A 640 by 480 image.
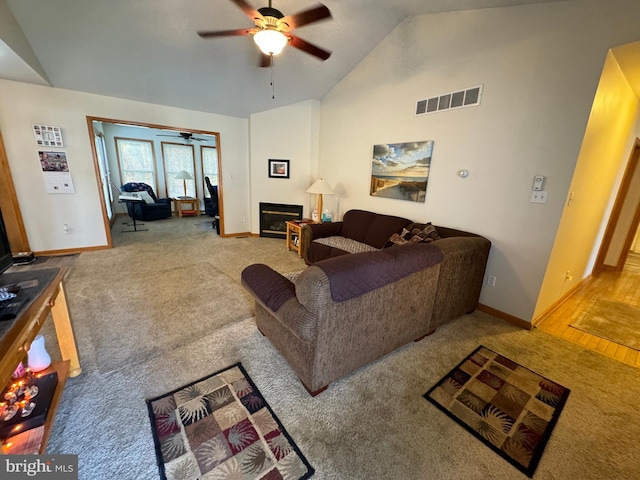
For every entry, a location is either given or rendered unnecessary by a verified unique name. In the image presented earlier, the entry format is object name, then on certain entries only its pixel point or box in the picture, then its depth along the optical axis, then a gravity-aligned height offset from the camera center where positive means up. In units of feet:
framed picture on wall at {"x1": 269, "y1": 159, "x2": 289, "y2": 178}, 16.35 +0.64
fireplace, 16.78 -2.50
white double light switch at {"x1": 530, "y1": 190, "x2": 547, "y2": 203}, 7.15 -0.16
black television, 4.32 -1.47
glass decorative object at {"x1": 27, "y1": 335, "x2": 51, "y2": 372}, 4.76 -3.49
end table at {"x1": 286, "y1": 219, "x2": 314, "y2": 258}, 13.25 -3.08
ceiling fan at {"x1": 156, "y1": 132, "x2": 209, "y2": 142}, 21.12 +3.24
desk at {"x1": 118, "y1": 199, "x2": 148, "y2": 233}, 18.07 -2.65
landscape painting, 9.95 +0.58
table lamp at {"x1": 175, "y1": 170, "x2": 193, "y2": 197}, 24.53 -0.19
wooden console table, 3.08 -2.21
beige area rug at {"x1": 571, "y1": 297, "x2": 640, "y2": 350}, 7.64 -4.11
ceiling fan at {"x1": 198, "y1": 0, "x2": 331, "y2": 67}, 6.00 +3.74
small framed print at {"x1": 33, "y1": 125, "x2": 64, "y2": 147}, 11.35 +1.42
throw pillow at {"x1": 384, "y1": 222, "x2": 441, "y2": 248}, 8.19 -1.67
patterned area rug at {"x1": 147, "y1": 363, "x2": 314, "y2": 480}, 3.84 -4.30
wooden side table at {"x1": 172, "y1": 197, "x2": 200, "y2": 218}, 23.53 -2.82
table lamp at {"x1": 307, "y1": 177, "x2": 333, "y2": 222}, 12.92 -0.39
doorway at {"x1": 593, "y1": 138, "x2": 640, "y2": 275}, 11.30 -1.40
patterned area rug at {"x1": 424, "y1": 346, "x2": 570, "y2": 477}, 4.38 -4.24
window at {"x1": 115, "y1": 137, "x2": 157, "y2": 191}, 21.99 +0.95
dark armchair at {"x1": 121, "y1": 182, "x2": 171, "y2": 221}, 20.61 -2.75
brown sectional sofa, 4.52 -2.43
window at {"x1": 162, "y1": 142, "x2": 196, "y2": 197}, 24.20 +0.69
